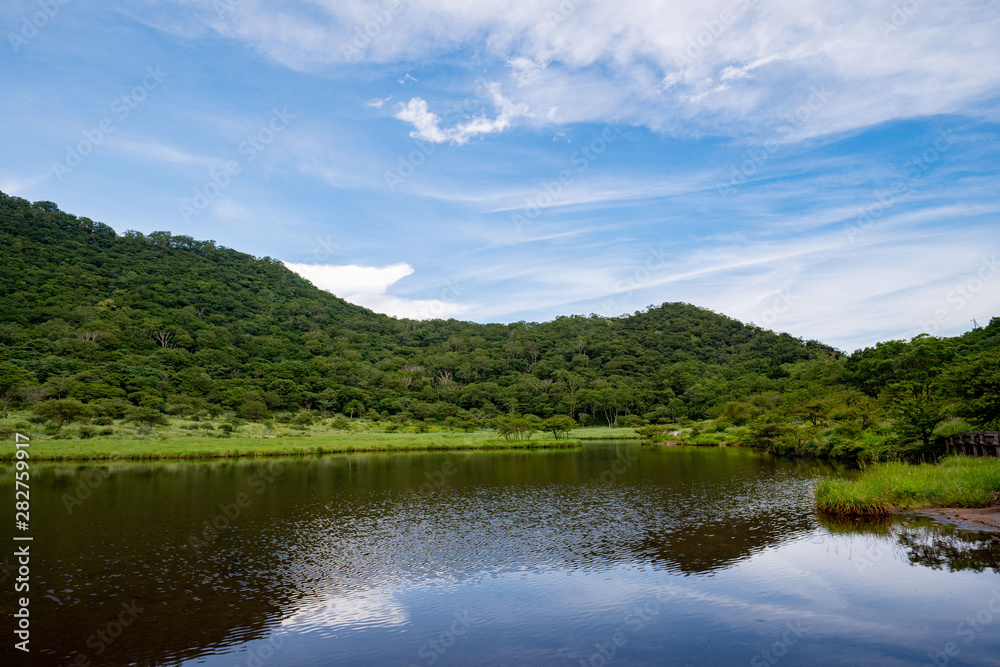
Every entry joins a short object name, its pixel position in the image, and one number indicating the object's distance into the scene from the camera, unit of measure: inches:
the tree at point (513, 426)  2420.0
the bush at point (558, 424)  2598.4
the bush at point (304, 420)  2533.2
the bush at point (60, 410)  1750.7
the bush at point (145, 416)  1996.8
